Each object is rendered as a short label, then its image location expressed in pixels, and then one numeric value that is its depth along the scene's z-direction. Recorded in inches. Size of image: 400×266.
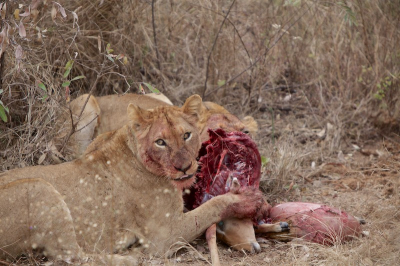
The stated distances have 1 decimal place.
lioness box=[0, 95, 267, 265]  306.2
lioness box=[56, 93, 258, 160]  421.4
